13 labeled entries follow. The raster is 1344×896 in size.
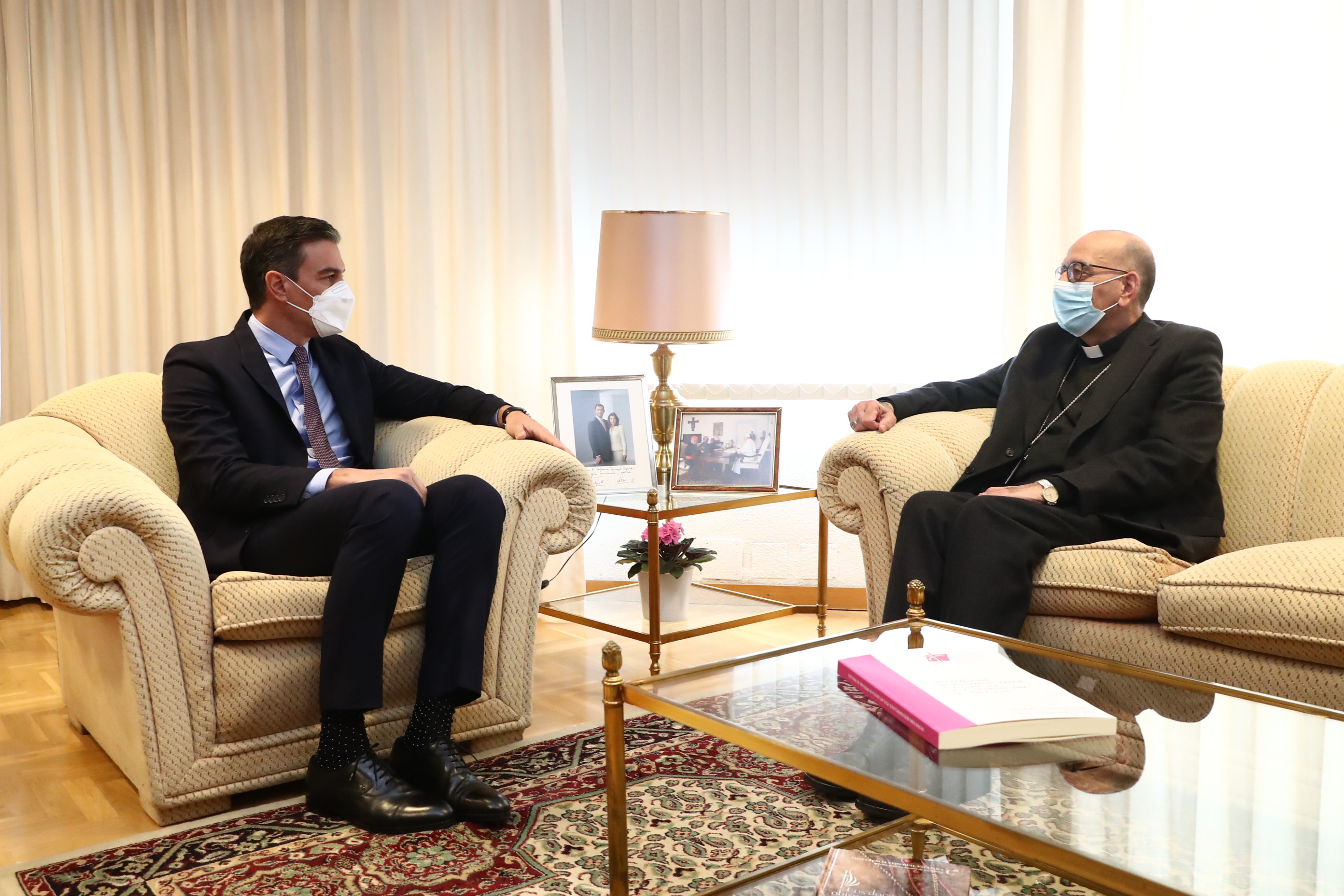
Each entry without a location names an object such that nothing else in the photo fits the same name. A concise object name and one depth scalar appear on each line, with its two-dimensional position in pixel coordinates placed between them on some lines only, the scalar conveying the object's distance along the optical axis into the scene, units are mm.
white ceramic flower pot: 3111
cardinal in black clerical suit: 2209
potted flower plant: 3105
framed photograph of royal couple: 3266
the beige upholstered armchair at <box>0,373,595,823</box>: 1974
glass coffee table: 1142
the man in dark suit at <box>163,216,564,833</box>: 2084
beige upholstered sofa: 1930
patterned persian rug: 1820
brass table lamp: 3100
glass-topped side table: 2924
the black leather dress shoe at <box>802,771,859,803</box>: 2121
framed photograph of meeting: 3213
